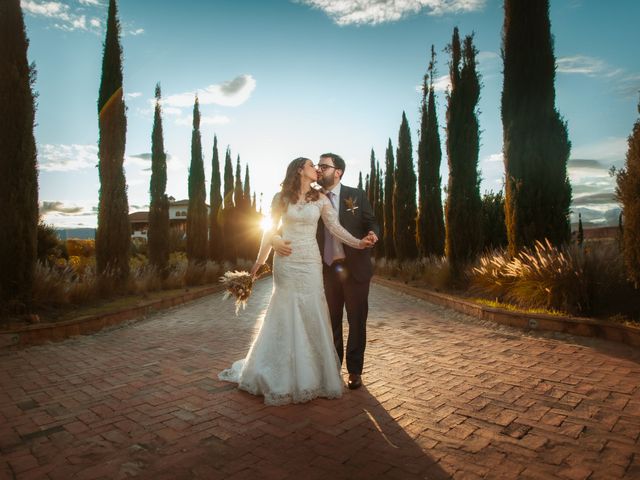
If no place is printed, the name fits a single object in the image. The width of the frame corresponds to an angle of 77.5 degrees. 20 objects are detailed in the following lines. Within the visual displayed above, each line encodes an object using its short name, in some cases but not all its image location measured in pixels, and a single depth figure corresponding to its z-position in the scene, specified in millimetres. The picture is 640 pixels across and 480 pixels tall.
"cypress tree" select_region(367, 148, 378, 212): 31878
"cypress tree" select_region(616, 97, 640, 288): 5410
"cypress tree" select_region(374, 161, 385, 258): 29700
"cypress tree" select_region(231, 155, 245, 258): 25842
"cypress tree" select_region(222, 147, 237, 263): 24828
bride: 3639
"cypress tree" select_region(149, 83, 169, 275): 15896
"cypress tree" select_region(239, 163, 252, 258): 27531
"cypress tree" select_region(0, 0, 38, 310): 7293
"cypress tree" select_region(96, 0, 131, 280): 11570
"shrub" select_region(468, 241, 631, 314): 6473
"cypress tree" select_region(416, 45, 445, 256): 17984
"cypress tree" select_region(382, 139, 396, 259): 25125
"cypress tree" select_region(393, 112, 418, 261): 20906
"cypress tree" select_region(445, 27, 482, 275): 12758
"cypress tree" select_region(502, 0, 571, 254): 9117
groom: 4102
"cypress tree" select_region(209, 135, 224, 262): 23750
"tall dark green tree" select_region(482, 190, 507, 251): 17906
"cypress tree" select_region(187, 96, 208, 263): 20656
